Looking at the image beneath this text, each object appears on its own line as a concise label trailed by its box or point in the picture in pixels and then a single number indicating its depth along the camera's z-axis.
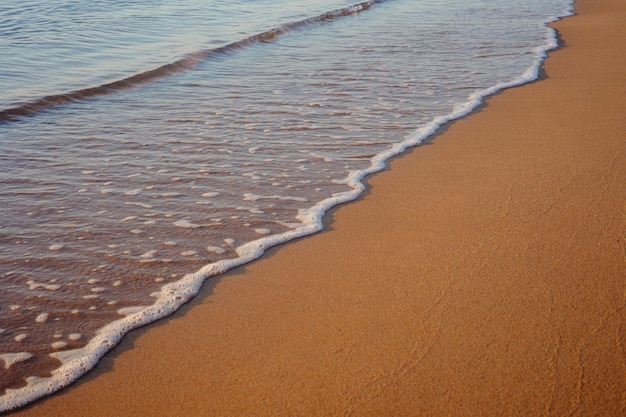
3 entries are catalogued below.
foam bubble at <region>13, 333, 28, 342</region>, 2.99
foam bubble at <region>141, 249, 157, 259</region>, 3.74
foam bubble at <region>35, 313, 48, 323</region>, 3.13
